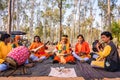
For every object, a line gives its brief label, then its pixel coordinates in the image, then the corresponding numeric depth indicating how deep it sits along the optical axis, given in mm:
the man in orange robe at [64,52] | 2970
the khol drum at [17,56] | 2233
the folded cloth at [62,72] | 2130
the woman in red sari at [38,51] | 3247
